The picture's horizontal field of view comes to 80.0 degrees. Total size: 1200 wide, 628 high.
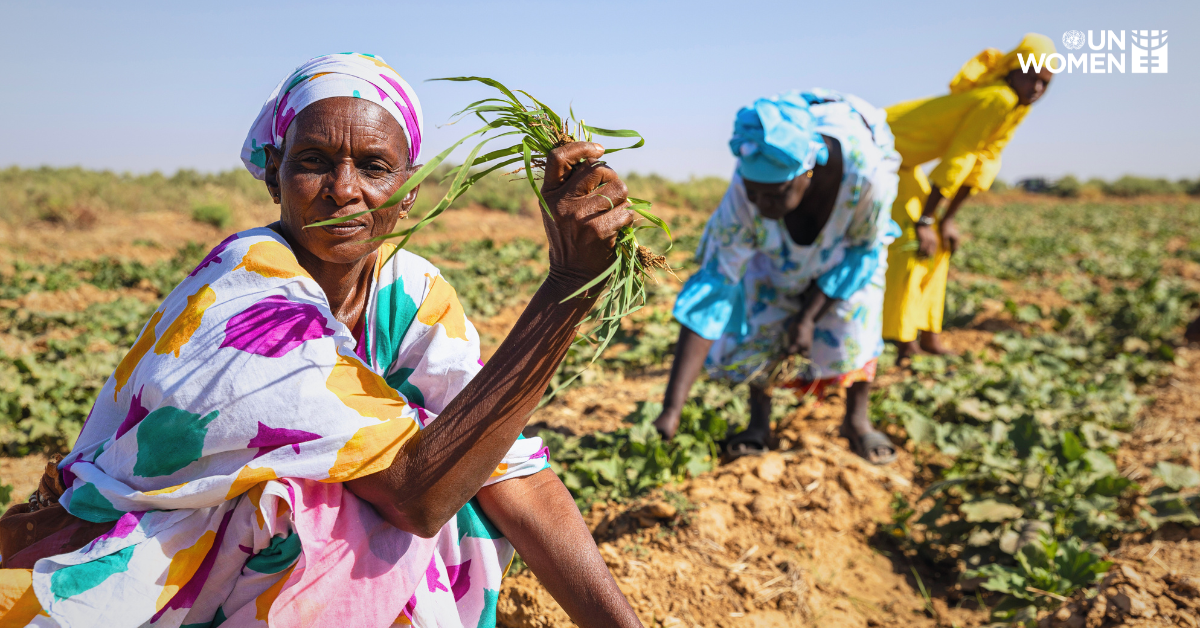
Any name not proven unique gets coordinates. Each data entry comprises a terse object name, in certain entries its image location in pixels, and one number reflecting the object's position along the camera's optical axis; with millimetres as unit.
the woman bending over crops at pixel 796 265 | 3041
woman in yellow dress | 4824
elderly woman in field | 1259
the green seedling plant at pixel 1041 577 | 2410
